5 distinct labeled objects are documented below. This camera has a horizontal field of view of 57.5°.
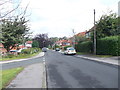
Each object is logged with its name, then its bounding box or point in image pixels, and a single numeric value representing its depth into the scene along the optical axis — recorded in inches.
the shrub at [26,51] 956.3
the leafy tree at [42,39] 2431.1
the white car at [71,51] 909.0
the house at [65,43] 3102.7
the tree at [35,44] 2192.2
